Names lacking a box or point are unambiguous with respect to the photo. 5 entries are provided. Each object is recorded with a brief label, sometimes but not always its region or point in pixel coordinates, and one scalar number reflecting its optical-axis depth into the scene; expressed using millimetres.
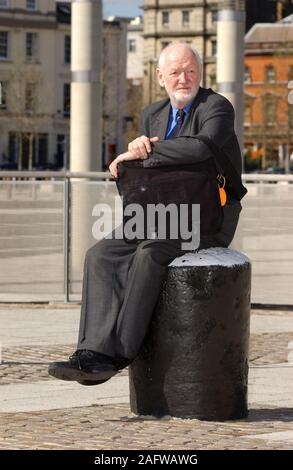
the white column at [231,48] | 21266
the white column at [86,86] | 19734
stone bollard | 7777
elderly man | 7742
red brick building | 97875
